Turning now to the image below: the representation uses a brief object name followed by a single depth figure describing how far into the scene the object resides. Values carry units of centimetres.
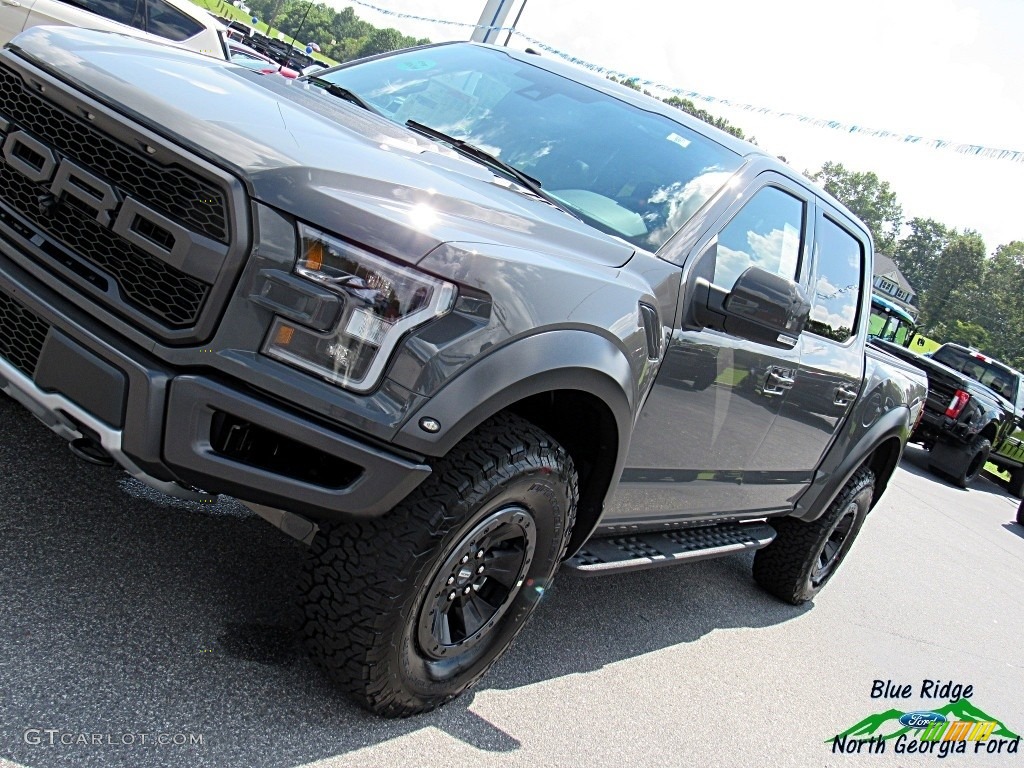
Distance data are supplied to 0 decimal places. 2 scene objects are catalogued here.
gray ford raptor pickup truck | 209
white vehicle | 807
